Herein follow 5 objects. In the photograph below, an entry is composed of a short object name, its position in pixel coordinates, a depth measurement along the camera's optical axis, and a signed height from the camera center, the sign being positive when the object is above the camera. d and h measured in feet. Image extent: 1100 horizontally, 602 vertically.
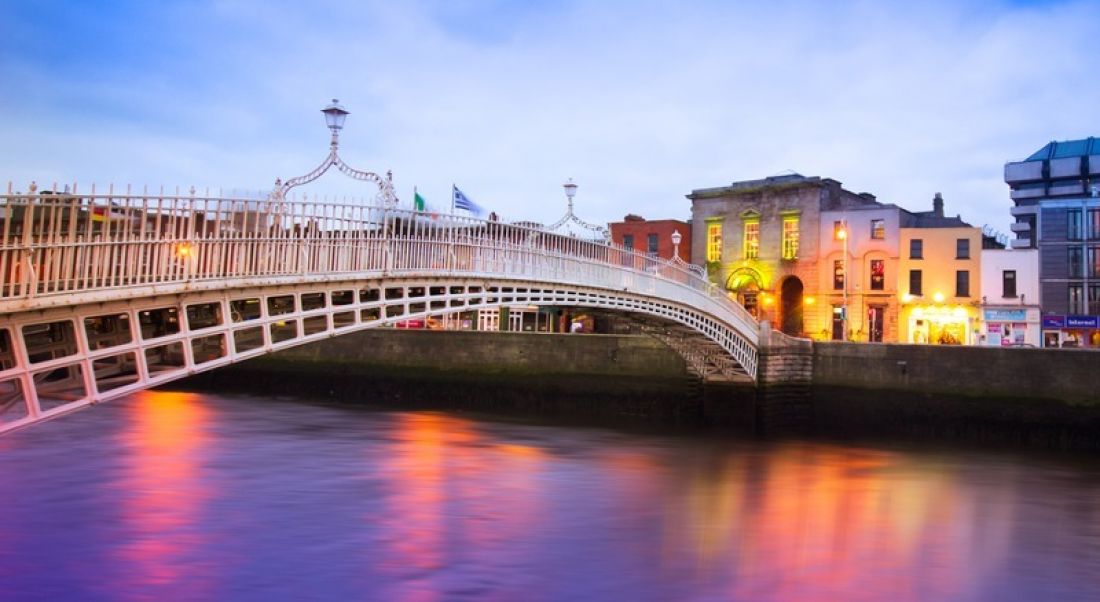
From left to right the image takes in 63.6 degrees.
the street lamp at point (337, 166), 43.80 +9.26
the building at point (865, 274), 118.93 +12.22
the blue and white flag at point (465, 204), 63.87 +10.98
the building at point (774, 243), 124.57 +17.30
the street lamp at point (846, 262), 107.60 +13.03
